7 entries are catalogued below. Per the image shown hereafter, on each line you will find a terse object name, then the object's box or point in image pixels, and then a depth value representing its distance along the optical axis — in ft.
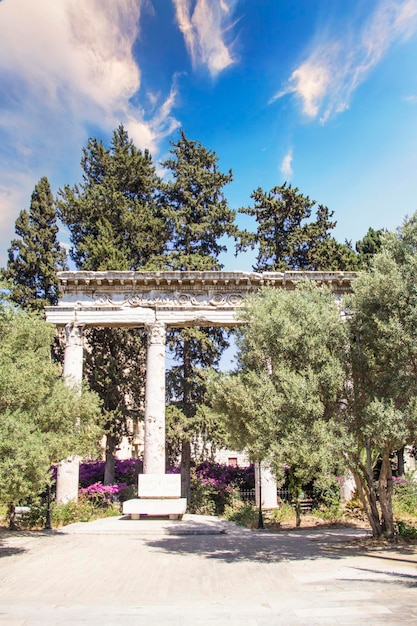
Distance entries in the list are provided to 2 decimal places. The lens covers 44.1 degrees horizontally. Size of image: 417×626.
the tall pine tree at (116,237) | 83.56
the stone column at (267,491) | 68.85
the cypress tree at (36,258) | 88.99
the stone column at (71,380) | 64.59
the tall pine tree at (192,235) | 85.46
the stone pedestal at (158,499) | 59.52
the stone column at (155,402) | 66.69
